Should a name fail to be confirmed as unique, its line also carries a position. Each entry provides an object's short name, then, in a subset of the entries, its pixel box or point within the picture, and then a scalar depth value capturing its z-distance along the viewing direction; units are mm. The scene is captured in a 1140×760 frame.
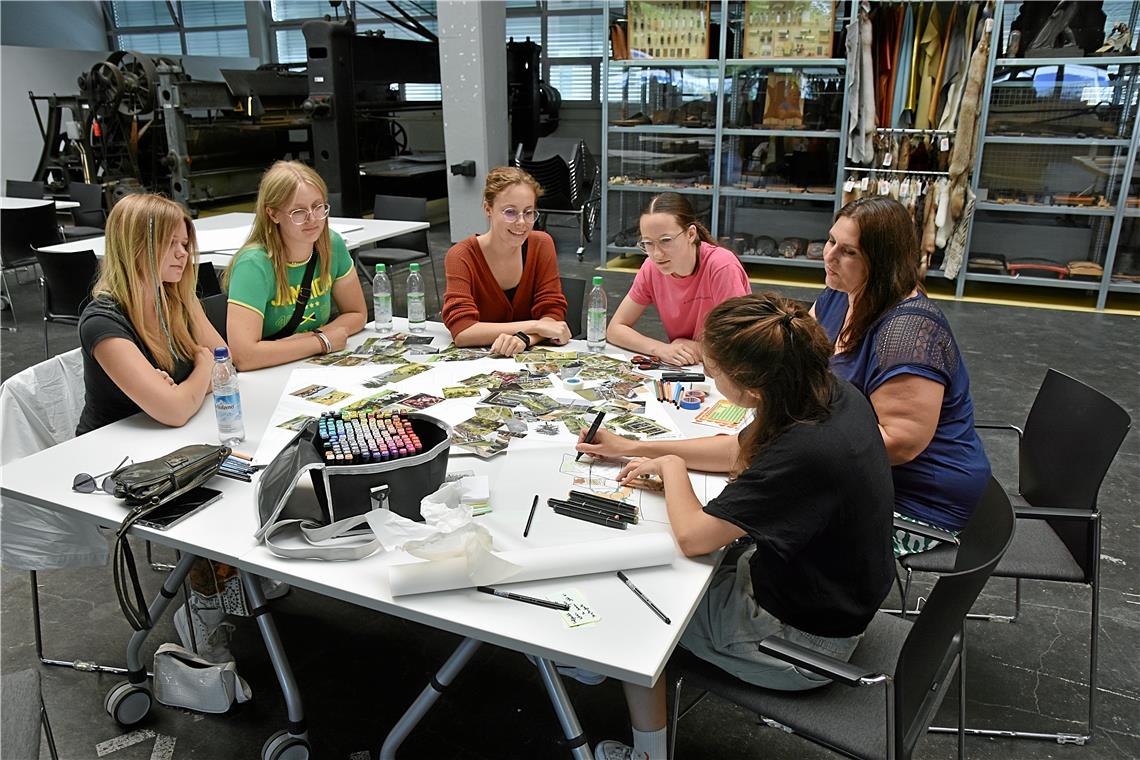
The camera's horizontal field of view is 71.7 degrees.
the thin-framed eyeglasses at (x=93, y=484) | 1825
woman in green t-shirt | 2650
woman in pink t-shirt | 2758
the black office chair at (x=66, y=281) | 4281
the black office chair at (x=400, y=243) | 5555
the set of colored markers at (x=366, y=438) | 1646
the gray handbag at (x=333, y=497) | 1584
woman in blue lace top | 1957
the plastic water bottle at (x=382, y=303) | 3074
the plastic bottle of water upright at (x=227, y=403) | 2053
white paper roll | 1462
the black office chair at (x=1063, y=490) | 1943
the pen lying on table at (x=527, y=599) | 1440
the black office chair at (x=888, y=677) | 1376
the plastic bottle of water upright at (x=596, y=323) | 2869
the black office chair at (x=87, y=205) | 6875
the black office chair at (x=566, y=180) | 7449
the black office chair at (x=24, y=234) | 5605
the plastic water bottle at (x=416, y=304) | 3125
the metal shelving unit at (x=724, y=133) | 6523
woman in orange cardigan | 2879
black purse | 1722
